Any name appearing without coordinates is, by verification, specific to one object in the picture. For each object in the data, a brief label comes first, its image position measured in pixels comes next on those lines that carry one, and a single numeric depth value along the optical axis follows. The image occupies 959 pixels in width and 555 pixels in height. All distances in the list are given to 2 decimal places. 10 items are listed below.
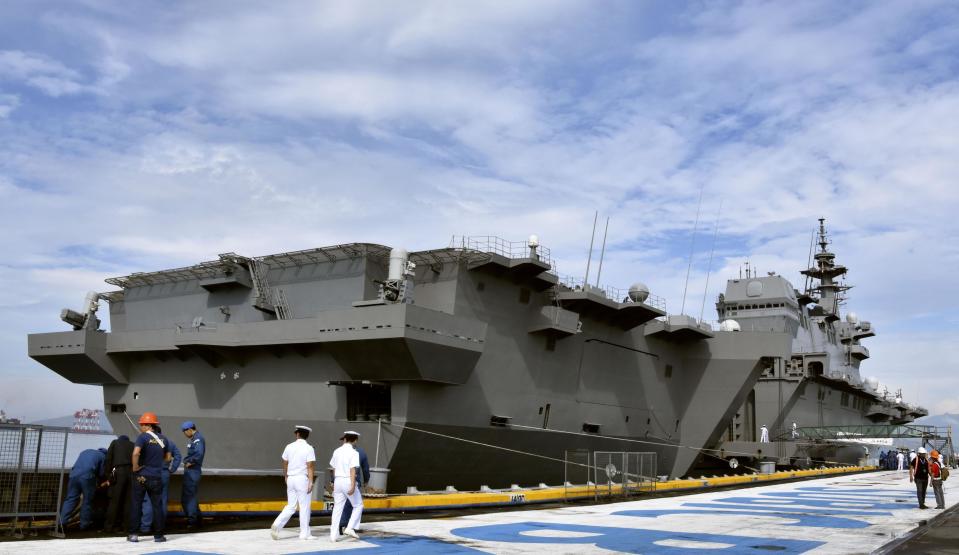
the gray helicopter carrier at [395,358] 18.75
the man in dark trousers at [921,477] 15.98
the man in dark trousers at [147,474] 8.91
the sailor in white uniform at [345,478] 9.57
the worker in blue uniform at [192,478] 10.45
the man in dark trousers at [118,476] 9.44
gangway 39.50
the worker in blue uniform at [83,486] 9.60
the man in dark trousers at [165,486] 9.03
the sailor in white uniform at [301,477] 9.41
